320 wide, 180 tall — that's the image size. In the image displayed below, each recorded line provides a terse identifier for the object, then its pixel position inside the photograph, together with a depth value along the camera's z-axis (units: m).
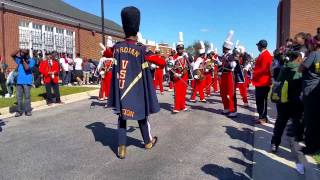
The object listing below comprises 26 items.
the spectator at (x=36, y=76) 11.47
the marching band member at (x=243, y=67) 7.41
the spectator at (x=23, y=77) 6.56
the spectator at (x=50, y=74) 8.07
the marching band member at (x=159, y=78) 11.18
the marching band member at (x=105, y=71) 7.78
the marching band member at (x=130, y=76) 3.88
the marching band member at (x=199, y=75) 8.22
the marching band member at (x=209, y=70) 8.98
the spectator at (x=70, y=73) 14.04
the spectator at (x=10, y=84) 9.31
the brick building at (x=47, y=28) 14.26
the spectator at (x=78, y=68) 14.24
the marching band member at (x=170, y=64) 6.94
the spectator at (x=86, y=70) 14.47
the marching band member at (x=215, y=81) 10.40
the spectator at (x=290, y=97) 3.90
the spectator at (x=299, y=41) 4.22
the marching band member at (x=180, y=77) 6.85
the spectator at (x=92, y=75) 15.20
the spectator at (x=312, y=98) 3.75
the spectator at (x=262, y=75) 5.64
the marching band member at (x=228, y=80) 6.51
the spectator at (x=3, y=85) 9.48
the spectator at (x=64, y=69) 13.35
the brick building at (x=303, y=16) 17.84
